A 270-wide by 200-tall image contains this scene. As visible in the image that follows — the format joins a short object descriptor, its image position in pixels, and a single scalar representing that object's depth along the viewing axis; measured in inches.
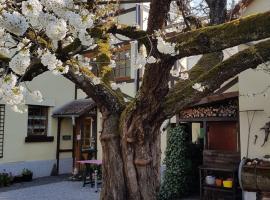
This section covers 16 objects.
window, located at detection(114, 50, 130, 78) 561.3
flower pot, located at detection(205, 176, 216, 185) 384.8
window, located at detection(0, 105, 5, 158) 540.4
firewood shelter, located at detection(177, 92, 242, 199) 373.4
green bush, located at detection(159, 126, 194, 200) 408.2
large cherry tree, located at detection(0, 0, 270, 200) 176.1
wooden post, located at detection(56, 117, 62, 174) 612.7
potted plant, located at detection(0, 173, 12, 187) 508.2
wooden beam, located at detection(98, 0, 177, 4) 253.5
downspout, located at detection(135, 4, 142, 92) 542.3
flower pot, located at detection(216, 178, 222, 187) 378.6
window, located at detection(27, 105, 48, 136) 587.8
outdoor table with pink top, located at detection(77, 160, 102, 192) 477.9
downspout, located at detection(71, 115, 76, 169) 613.4
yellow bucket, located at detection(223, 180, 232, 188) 369.7
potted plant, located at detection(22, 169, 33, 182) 551.6
